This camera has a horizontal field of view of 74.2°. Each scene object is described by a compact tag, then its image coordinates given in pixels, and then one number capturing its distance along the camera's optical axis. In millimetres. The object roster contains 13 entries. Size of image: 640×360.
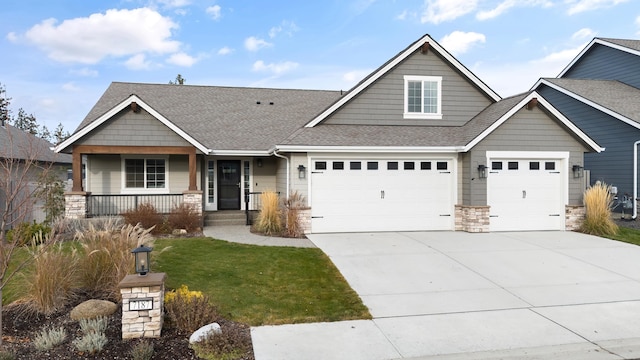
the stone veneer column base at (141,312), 5109
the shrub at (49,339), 4754
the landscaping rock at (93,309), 5621
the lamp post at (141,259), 5324
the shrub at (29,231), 10406
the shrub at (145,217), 12524
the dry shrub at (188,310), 5387
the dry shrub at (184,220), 12953
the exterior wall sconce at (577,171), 13445
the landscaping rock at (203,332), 4893
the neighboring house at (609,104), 15641
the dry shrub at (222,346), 4648
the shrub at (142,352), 4484
